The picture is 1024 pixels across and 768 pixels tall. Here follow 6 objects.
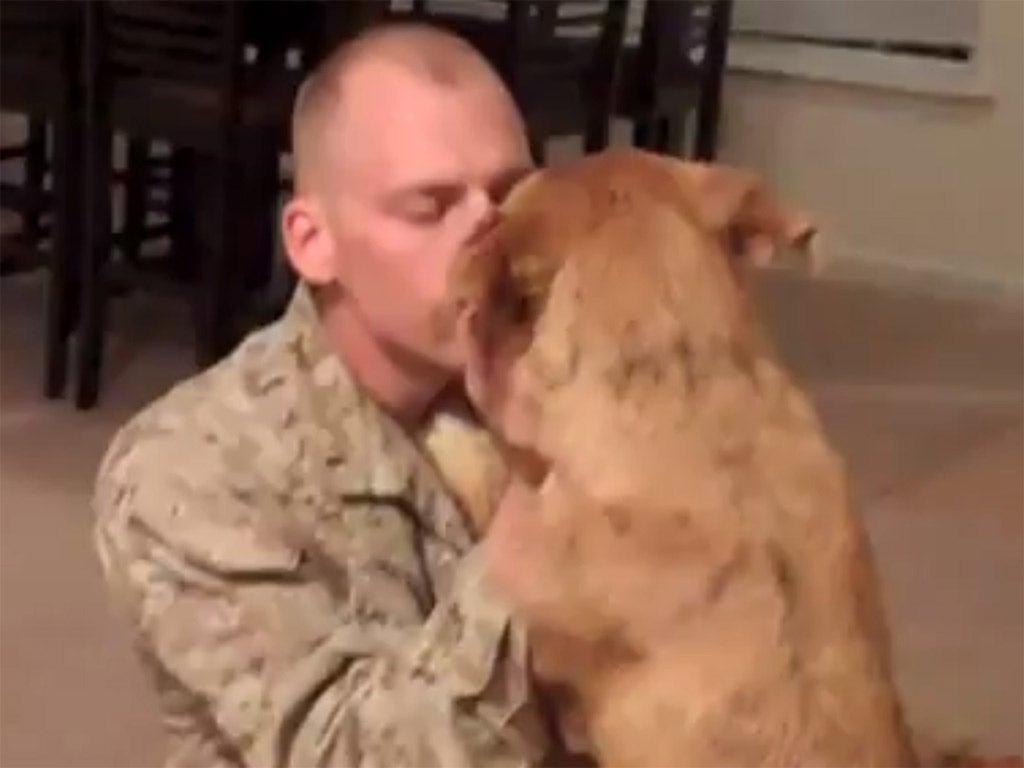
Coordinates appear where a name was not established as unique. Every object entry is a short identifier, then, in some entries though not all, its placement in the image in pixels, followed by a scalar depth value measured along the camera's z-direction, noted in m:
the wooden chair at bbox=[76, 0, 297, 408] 3.49
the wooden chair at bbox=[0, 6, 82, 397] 3.75
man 1.33
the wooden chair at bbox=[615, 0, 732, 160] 4.54
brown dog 1.23
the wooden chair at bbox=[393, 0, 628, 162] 3.92
